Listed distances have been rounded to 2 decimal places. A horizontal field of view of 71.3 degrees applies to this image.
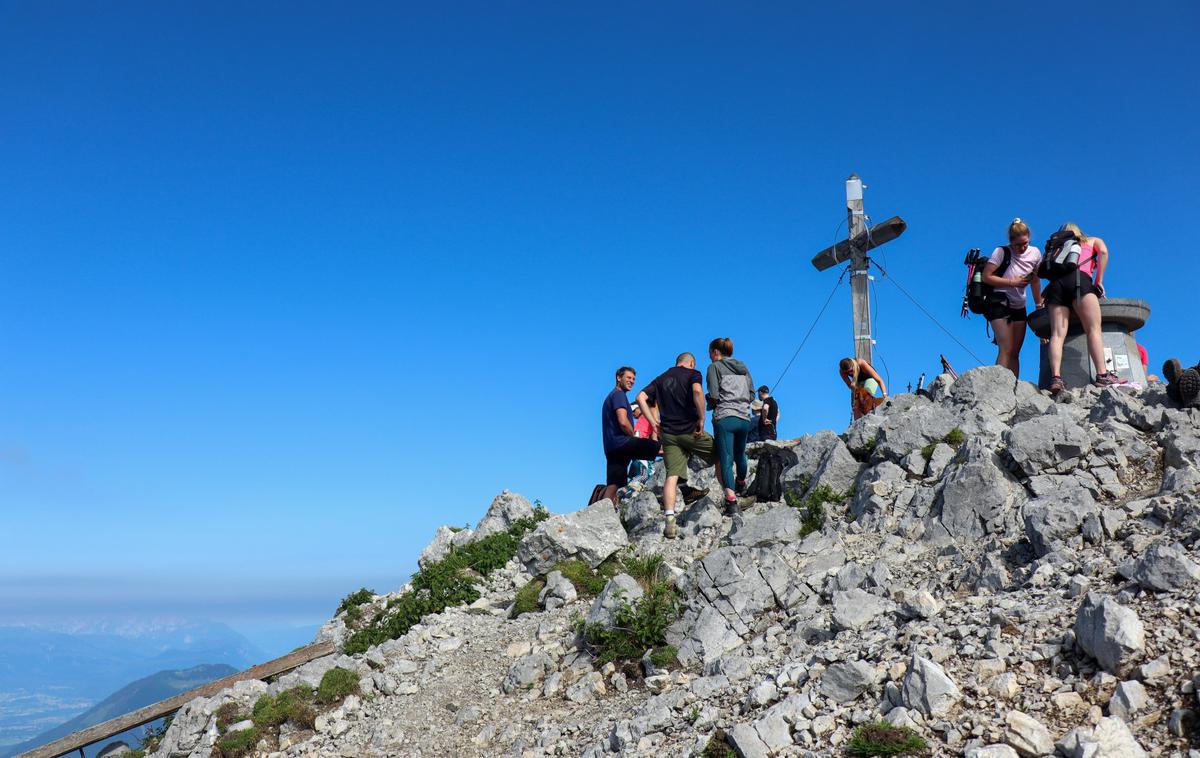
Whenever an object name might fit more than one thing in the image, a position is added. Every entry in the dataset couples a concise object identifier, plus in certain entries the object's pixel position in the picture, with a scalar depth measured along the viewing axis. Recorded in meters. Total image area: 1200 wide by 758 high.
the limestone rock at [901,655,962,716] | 6.18
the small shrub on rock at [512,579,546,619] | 12.42
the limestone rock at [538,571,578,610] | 12.16
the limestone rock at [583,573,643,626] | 10.17
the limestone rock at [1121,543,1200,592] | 6.65
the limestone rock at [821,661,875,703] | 6.81
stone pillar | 13.63
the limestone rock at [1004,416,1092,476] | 10.42
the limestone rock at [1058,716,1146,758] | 5.12
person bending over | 15.21
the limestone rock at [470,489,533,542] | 16.48
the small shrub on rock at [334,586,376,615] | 15.30
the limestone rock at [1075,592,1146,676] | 5.91
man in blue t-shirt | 13.65
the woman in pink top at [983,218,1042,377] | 13.38
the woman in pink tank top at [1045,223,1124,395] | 12.83
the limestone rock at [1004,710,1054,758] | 5.47
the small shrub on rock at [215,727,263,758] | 10.22
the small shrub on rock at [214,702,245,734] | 10.79
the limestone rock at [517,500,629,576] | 13.07
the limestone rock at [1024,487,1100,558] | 8.60
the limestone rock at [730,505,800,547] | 11.59
